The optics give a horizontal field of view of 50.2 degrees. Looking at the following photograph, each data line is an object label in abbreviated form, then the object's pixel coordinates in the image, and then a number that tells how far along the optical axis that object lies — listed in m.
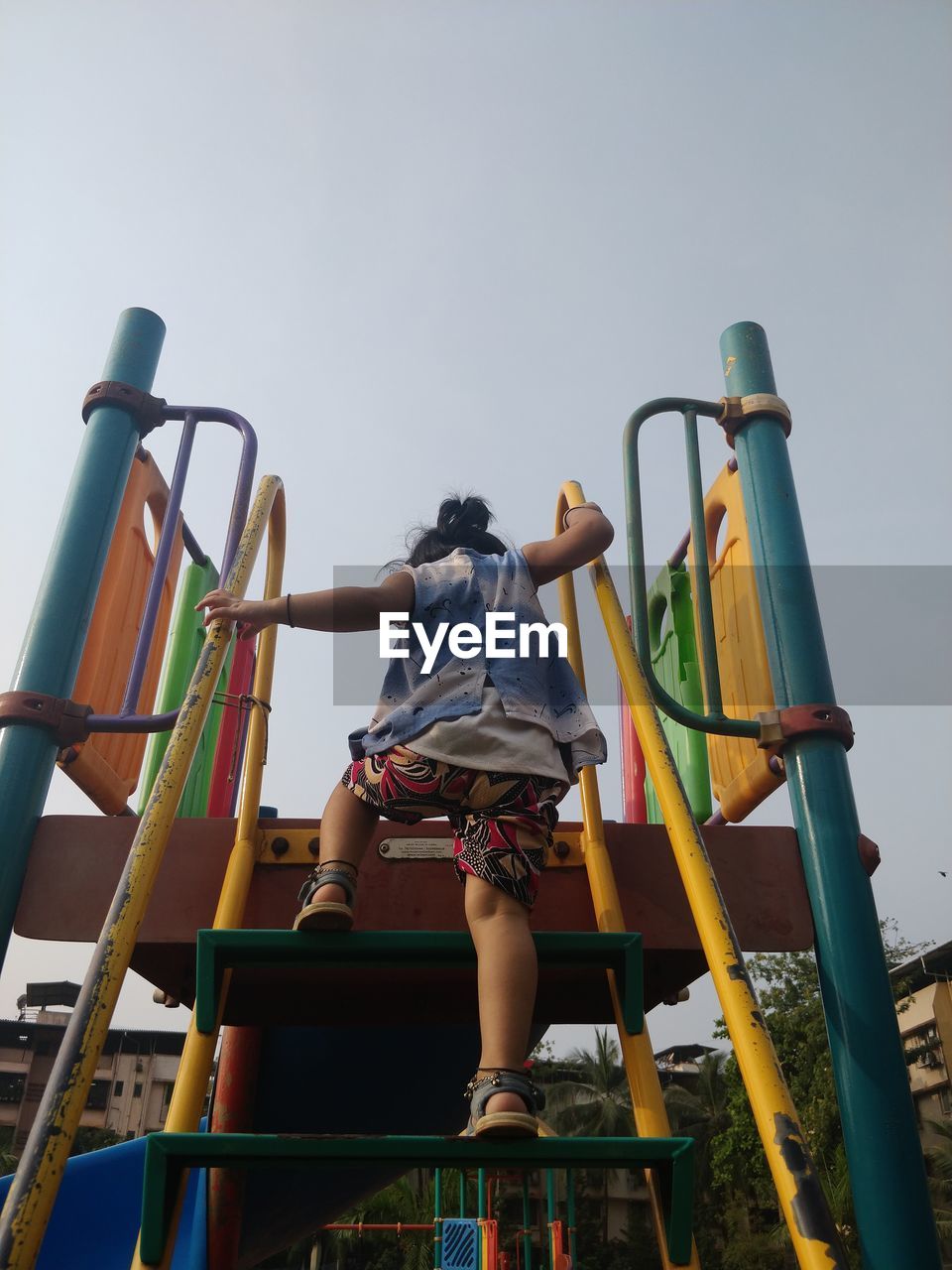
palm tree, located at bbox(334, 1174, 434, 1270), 30.62
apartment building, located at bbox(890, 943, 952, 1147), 28.59
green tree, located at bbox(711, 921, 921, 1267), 22.00
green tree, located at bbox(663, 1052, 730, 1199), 32.06
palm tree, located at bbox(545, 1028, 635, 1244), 32.75
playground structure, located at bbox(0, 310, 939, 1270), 1.31
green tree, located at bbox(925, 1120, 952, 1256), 24.69
